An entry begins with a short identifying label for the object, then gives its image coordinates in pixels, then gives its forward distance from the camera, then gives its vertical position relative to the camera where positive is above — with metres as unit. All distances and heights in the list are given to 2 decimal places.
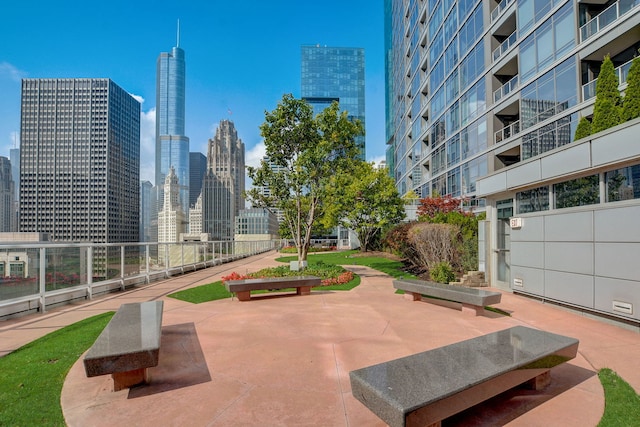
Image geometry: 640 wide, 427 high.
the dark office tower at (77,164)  123.19 +22.86
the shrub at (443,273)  11.57 -1.78
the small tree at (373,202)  31.70 +1.63
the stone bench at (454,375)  2.82 -1.47
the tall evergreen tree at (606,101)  13.00 +4.55
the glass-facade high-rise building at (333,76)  181.88 +75.62
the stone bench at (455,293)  7.45 -1.71
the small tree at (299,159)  15.41 +2.79
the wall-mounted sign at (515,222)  10.39 -0.08
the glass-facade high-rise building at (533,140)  7.42 +5.65
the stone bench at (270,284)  9.44 -1.80
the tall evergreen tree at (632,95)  12.09 +4.35
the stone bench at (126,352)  3.67 -1.44
